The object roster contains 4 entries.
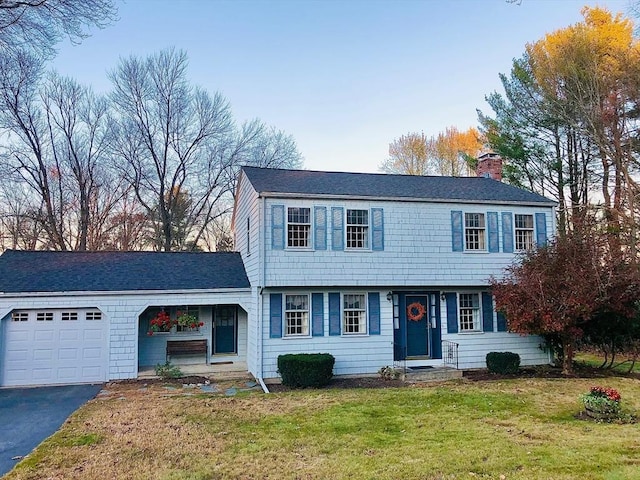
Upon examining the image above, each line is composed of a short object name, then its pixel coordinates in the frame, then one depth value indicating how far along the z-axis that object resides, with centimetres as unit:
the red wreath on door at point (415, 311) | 1338
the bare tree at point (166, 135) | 2644
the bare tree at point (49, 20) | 950
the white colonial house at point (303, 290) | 1215
